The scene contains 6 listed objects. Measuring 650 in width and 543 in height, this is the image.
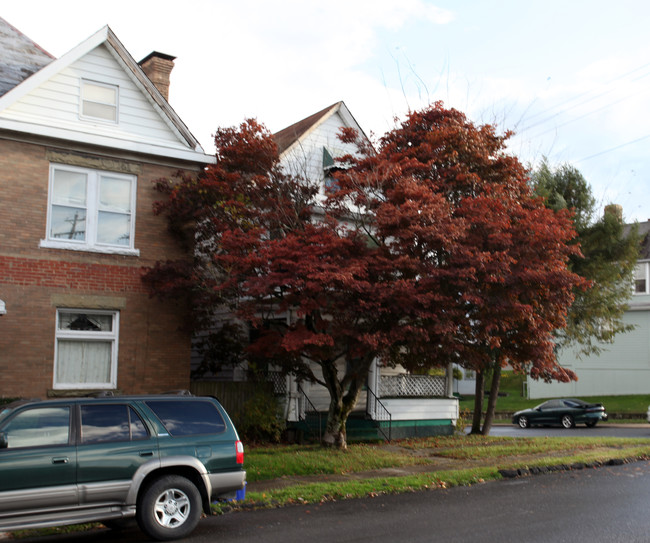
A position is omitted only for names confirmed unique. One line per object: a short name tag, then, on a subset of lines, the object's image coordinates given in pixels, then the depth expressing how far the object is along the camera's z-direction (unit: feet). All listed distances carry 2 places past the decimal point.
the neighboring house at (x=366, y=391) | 65.41
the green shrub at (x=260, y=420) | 58.65
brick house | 51.21
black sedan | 104.42
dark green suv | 25.82
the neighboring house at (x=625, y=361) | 131.95
